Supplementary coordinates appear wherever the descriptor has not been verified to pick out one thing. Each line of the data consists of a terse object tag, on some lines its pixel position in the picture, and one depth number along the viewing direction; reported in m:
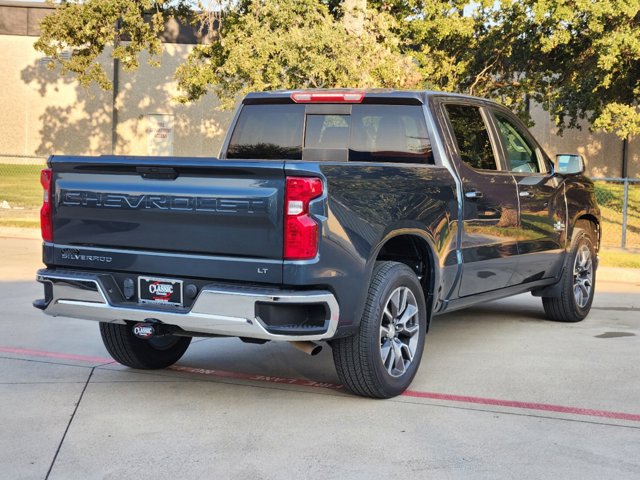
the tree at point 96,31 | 22.94
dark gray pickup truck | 5.33
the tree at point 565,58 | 21.06
